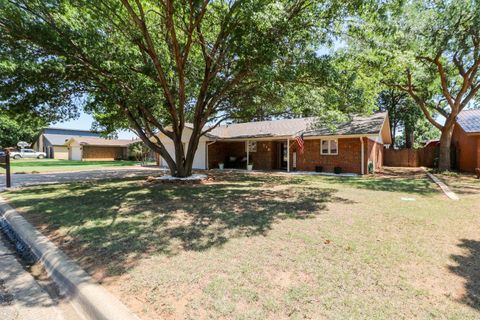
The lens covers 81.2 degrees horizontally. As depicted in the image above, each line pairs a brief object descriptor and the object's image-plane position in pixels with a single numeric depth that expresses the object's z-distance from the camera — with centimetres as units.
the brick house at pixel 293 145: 1683
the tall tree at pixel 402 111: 3097
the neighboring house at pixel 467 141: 1711
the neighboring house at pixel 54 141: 4859
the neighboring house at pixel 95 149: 4262
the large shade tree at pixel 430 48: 884
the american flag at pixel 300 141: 1712
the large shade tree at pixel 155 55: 796
